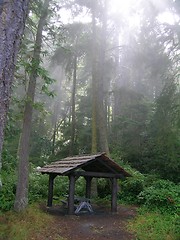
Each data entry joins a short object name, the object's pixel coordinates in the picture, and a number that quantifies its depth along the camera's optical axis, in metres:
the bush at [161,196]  12.06
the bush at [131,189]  14.90
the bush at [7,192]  11.30
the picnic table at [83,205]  12.09
